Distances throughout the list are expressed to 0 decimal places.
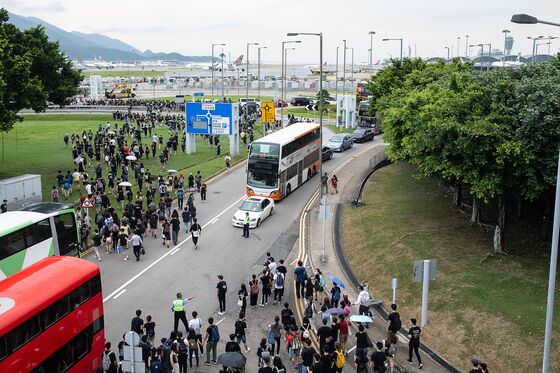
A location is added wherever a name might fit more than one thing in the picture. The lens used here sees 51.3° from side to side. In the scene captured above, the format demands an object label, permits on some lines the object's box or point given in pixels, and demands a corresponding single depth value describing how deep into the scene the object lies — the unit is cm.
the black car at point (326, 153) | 4501
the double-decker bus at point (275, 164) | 3297
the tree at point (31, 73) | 3222
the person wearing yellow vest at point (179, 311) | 1717
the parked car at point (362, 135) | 5492
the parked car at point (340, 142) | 4950
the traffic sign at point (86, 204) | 2570
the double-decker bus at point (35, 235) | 1680
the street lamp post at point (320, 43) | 2959
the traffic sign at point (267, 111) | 5303
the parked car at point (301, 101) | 9269
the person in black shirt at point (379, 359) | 1434
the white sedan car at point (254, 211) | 2957
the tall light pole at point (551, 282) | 1313
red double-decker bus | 1213
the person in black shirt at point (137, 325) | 1580
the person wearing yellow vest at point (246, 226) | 2771
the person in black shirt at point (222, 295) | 1886
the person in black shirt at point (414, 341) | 1595
